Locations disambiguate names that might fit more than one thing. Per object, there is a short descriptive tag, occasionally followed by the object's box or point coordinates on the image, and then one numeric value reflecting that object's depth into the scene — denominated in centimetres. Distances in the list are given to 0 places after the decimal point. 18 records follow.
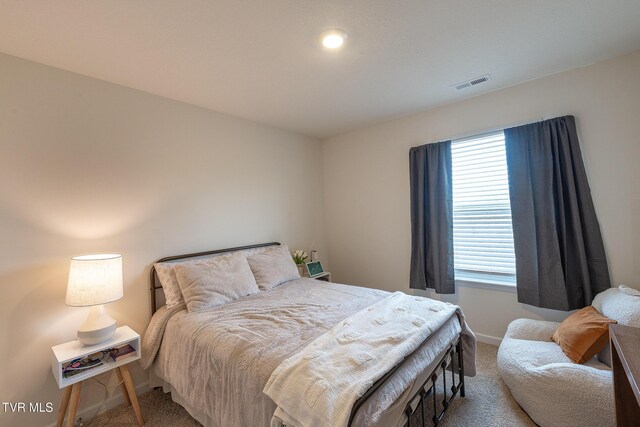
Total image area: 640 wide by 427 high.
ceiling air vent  239
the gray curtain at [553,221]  225
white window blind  271
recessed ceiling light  169
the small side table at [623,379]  112
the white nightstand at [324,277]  351
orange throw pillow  175
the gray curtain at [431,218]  293
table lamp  172
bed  131
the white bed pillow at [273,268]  270
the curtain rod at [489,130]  250
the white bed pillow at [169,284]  220
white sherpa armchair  150
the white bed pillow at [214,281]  216
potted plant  352
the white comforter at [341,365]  112
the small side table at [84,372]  167
